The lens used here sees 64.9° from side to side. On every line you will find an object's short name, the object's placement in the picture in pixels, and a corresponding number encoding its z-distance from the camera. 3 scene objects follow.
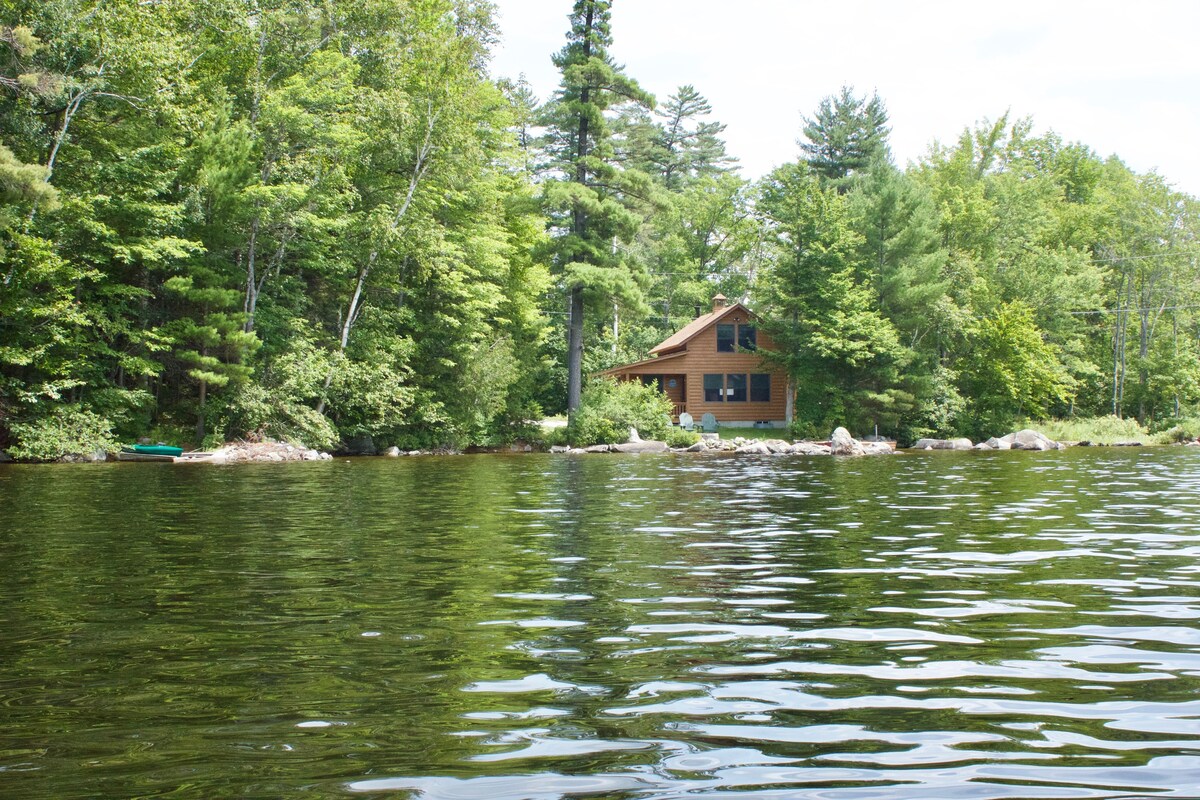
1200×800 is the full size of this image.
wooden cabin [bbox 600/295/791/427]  46.81
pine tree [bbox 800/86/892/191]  51.31
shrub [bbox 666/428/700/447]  38.72
